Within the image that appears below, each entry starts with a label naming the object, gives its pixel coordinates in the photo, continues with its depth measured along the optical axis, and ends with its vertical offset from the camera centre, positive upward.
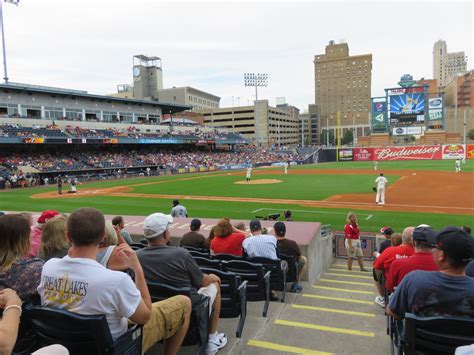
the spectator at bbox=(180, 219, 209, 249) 7.73 -1.83
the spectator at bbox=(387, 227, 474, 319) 3.05 -1.18
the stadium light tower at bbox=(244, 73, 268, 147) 88.38 +18.51
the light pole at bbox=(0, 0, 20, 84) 38.03 +13.85
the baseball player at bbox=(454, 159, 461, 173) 37.59 -1.93
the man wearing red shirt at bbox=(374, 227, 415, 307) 5.35 -1.57
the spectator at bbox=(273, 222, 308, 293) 7.04 -1.88
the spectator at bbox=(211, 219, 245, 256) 6.69 -1.62
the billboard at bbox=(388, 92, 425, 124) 67.81 +7.97
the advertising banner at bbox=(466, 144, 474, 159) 61.15 -0.61
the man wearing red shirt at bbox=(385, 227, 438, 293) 4.30 -1.34
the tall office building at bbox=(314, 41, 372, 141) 175.88 +33.34
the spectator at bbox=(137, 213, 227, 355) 3.98 -1.27
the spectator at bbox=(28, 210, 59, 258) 5.74 -1.15
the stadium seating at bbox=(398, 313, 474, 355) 2.88 -1.52
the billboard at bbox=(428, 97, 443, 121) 75.81 +8.51
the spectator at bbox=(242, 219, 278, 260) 6.18 -1.63
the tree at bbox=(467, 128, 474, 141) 107.56 +3.83
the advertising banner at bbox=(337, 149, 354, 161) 70.25 -0.84
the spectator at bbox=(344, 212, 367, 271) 10.19 -2.63
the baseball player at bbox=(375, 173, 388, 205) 19.91 -2.32
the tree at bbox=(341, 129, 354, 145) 150.38 +5.28
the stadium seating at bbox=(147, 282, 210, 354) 3.85 -1.72
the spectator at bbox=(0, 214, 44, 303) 3.17 -0.91
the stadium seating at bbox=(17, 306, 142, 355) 2.79 -1.41
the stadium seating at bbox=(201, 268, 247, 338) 4.50 -1.83
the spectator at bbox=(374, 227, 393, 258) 7.76 -2.03
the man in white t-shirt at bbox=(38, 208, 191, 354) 2.87 -1.04
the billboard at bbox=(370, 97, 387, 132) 74.86 +8.17
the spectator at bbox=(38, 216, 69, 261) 4.28 -1.01
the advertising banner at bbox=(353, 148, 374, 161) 68.12 -0.73
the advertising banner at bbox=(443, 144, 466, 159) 60.94 -0.55
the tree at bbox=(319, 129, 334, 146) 161.25 +6.47
